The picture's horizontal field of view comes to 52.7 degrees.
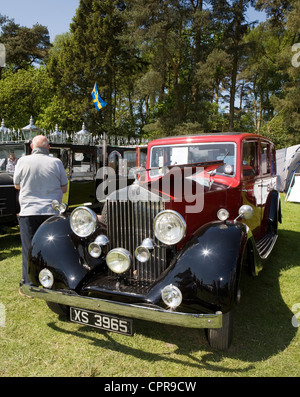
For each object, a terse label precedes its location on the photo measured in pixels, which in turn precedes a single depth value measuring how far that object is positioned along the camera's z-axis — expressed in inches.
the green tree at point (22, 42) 1200.2
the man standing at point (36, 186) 131.6
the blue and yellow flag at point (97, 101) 412.2
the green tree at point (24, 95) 1062.4
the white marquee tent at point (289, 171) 425.7
